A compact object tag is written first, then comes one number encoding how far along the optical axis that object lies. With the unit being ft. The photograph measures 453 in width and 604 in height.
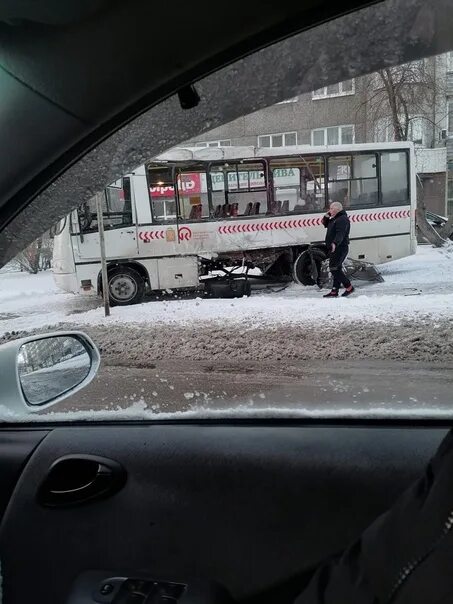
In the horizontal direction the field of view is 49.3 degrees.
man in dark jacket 21.17
